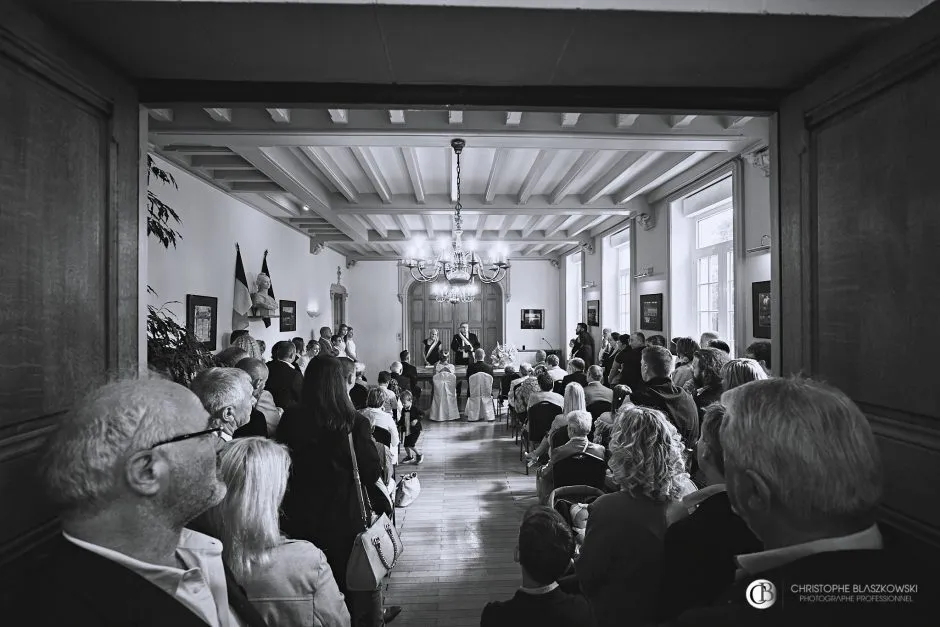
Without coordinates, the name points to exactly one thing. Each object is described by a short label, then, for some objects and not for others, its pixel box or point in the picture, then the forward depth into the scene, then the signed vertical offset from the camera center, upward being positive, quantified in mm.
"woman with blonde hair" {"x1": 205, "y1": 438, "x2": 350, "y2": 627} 1427 -707
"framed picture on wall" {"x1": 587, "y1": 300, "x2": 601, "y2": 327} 10516 +41
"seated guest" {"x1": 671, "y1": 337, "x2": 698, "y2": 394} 4645 -460
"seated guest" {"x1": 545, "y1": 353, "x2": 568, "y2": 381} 6918 -749
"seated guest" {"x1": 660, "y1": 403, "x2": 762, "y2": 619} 1289 -632
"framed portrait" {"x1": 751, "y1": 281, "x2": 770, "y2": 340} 4844 +78
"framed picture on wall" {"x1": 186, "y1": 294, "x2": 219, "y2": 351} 5262 -14
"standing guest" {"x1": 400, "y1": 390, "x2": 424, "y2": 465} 6161 -1470
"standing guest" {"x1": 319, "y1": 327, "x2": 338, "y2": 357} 7562 -437
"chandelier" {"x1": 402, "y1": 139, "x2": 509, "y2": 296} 5824 +628
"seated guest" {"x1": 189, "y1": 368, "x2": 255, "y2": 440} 2160 -358
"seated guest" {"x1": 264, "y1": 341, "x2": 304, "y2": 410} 4445 -600
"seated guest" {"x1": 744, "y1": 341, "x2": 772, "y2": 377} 4180 -308
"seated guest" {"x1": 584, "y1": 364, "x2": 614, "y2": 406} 5141 -806
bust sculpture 6719 +221
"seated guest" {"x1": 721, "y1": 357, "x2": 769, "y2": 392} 2480 -290
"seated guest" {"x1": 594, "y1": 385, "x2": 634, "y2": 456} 3668 -816
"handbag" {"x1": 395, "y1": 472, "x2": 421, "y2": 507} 4008 -1470
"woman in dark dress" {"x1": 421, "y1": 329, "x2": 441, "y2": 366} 10062 -778
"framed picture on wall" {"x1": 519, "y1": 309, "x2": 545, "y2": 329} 14250 -104
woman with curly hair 1676 -758
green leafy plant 3105 -228
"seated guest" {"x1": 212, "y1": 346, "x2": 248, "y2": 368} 3665 -315
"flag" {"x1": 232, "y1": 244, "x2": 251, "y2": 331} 6496 +252
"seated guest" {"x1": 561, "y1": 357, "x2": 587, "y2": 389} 5605 -690
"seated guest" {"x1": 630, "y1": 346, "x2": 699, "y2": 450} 2971 -522
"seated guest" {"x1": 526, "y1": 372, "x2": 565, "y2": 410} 5320 -872
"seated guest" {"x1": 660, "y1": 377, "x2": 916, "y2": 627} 768 -334
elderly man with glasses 876 -382
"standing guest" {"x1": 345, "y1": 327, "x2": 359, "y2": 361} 9039 -620
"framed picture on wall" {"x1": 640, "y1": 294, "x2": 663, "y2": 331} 7367 +52
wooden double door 14297 -14
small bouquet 10039 -858
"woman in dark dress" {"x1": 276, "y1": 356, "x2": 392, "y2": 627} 2201 -728
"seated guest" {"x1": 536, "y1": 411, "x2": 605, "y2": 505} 3152 -860
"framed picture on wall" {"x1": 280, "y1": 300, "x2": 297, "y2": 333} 8344 +13
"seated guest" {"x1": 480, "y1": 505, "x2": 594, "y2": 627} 1542 -906
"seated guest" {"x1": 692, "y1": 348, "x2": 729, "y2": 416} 3223 -396
